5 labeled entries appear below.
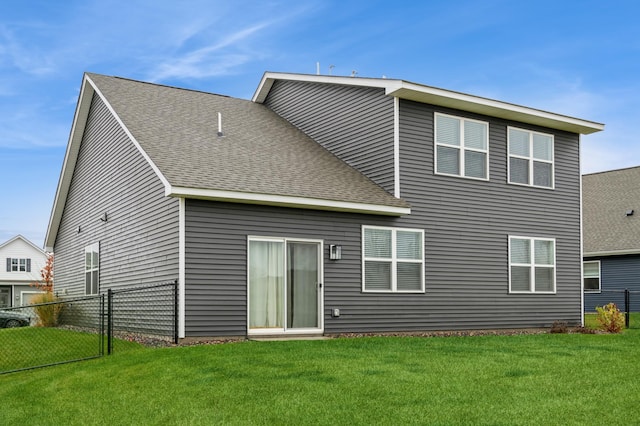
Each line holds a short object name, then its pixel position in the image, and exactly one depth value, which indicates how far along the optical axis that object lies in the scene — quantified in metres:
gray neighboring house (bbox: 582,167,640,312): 27.41
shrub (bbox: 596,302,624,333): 18.20
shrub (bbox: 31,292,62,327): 21.23
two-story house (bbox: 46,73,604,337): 13.91
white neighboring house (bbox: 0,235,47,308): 51.34
